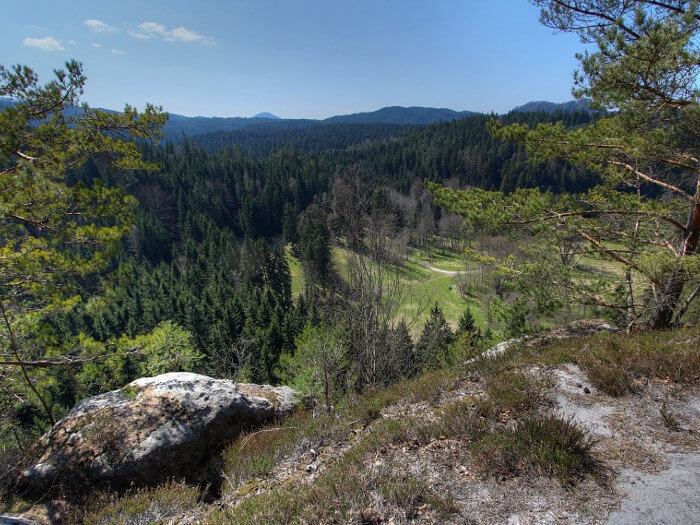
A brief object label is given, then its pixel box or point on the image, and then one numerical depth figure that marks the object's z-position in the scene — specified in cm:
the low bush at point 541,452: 414
